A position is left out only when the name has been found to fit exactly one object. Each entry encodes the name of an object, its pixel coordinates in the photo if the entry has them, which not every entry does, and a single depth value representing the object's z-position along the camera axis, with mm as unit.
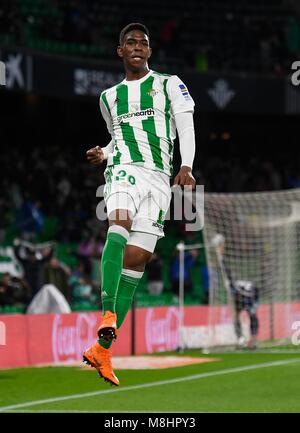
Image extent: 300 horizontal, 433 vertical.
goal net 17681
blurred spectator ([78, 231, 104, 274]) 18970
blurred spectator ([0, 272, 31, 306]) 15523
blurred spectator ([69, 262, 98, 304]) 17453
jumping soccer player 6121
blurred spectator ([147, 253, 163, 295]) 19203
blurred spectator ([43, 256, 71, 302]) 15633
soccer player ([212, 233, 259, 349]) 16453
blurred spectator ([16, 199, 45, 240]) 19359
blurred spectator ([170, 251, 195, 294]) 18906
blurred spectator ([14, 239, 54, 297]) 16141
